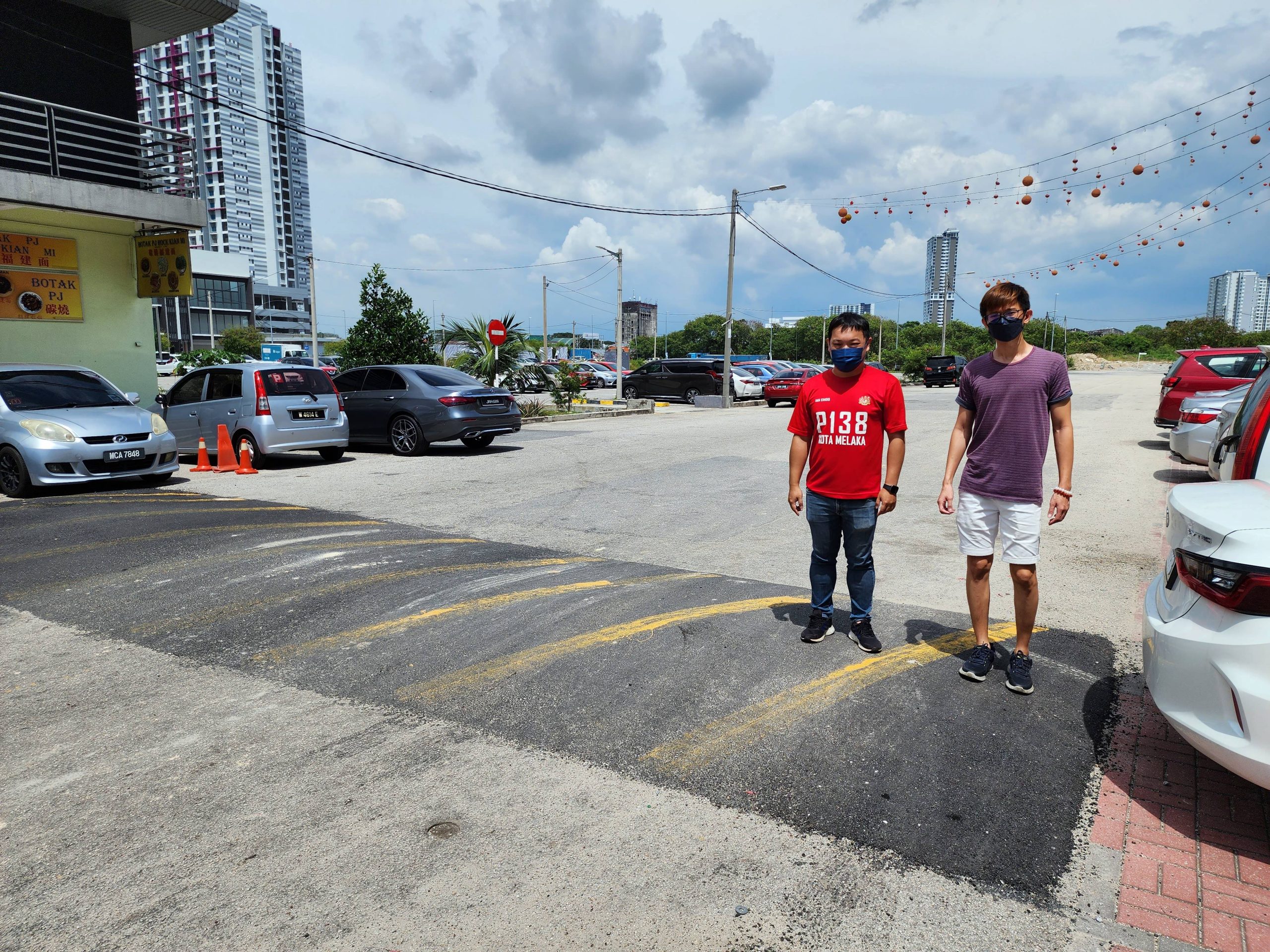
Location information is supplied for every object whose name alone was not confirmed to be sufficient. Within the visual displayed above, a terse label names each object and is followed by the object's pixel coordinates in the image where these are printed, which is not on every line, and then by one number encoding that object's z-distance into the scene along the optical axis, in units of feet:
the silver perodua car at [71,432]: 31.81
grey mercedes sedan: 45.73
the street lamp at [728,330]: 97.09
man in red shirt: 14.85
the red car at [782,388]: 96.78
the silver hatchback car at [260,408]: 40.73
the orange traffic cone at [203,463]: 40.06
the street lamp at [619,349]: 98.84
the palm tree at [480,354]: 68.64
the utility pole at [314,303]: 136.98
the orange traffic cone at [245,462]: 39.78
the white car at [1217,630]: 8.73
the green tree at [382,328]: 73.36
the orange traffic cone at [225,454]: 40.34
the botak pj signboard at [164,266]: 51.13
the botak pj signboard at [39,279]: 47.65
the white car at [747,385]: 103.30
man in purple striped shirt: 13.32
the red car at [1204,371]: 47.75
